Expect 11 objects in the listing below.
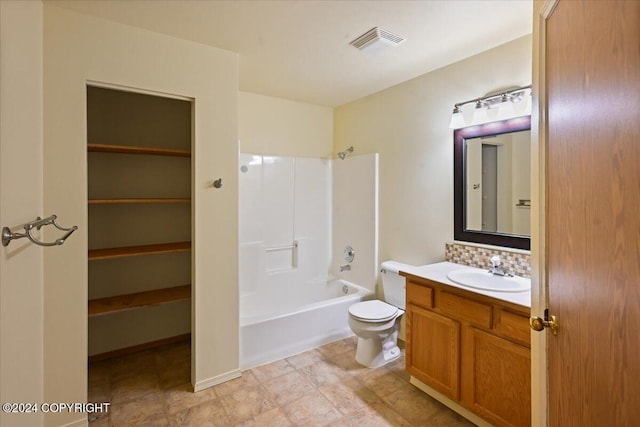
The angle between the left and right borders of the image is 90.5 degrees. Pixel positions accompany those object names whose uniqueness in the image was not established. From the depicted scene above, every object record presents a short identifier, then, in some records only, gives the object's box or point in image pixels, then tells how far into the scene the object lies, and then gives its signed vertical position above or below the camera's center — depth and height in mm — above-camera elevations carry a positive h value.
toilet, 2533 -893
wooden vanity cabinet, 1634 -807
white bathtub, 2604 -989
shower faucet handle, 3576 -465
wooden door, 706 +2
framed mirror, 2143 +220
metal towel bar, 1046 -70
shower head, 3670 +698
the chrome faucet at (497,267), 2129 -368
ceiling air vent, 2074 +1175
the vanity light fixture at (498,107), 2094 +750
